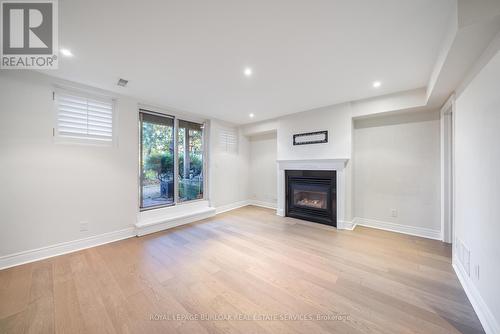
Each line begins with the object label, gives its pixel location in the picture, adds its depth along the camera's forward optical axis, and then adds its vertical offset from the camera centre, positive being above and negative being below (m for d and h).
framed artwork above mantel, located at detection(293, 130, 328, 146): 3.79 +0.66
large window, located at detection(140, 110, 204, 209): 3.60 +0.15
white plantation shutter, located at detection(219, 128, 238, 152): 4.93 +0.81
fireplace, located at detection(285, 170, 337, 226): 3.66 -0.65
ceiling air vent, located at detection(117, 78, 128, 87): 2.62 +1.29
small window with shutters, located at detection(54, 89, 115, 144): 2.60 +0.79
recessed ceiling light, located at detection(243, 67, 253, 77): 2.32 +1.29
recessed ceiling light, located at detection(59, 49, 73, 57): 1.95 +1.29
